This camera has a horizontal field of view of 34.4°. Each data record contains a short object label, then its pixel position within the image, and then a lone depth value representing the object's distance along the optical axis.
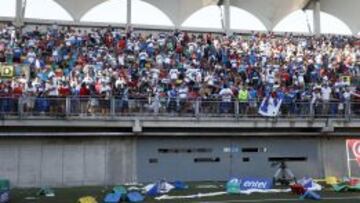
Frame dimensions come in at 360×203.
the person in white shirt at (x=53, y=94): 25.41
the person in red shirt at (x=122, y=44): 32.06
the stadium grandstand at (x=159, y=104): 26.16
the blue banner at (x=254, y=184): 23.64
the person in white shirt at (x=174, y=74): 29.50
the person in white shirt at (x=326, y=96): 29.09
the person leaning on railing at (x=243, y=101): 28.00
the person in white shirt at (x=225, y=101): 27.72
